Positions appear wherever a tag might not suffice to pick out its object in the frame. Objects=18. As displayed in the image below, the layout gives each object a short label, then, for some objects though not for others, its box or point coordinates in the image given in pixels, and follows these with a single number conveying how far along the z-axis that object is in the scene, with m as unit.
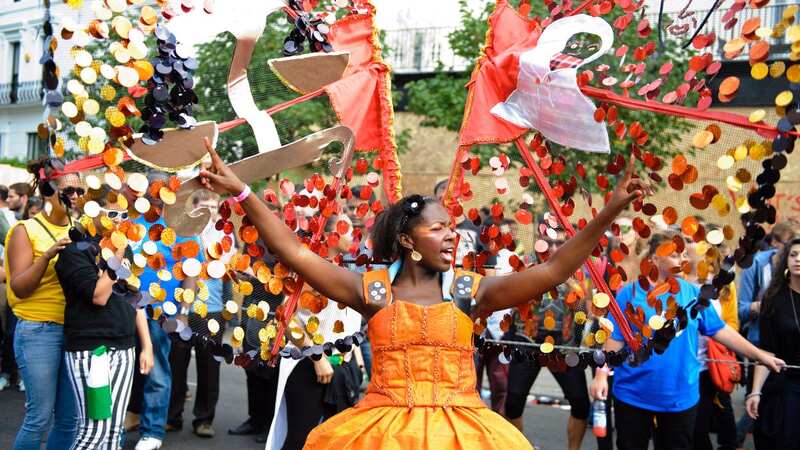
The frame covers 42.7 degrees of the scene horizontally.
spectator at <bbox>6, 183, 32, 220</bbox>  9.86
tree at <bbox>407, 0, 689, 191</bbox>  12.66
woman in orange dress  3.65
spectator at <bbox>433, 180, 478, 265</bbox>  5.20
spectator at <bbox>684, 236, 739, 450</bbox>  7.13
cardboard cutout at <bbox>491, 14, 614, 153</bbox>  4.27
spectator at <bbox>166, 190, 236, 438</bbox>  8.16
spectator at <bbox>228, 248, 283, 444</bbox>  7.93
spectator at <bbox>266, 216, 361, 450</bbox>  5.38
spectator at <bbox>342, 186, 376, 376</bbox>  4.77
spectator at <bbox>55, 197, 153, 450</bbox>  5.21
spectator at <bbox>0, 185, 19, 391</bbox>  9.48
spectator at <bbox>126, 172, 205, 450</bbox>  7.36
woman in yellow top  5.25
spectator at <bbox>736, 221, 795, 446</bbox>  8.44
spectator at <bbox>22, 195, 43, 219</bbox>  8.06
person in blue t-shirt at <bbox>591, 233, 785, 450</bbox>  5.60
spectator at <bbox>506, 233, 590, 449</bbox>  7.16
